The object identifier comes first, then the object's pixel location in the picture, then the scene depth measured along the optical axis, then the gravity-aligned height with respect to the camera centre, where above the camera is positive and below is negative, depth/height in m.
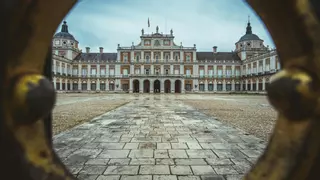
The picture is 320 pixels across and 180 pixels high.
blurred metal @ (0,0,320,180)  0.50 -0.01
